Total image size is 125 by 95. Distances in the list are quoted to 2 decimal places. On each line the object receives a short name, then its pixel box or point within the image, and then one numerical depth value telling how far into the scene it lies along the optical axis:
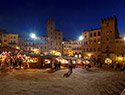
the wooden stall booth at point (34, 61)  20.53
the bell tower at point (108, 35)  40.47
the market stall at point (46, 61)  21.28
